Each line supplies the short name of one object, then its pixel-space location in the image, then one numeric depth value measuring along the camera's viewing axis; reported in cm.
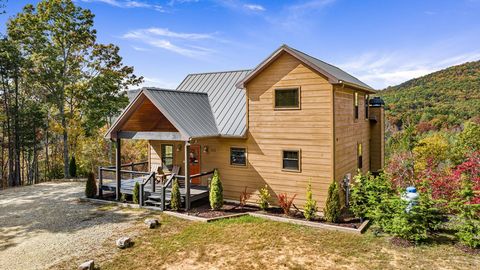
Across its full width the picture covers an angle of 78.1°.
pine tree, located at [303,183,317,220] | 1166
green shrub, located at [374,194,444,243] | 915
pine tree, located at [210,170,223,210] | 1300
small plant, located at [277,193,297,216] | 1225
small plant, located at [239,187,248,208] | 1329
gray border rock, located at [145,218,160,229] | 1120
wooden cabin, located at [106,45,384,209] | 1242
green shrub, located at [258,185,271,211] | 1309
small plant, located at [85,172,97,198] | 1602
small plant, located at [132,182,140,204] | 1434
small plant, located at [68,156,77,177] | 2433
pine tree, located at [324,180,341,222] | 1125
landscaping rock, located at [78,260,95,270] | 778
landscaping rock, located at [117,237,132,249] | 940
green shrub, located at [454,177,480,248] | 873
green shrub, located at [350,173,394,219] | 1067
